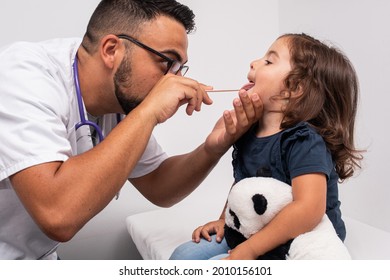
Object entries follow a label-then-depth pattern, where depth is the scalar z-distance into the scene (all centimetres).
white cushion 122
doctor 88
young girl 97
